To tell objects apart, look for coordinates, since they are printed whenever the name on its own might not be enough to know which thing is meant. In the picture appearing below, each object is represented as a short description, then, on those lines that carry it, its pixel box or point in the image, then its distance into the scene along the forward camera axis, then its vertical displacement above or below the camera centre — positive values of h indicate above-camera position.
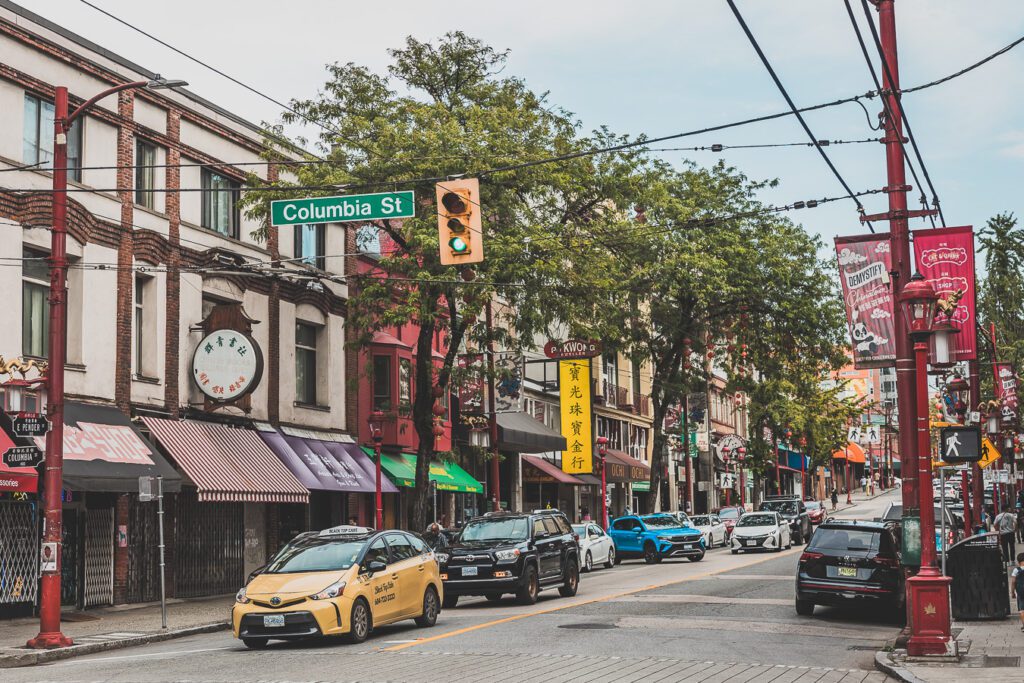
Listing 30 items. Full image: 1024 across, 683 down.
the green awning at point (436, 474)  34.56 +0.08
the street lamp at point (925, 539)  14.64 -0.88
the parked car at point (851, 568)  19.70 -1.60
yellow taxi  16.41 -1.52
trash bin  19.39 -1.81
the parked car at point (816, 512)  59.75 -2.13
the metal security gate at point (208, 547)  27.58 -1.49
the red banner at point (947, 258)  18.38 +3.06
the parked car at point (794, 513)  50.22 -1.86
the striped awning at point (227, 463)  25.88 +0.40
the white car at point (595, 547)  36.50 -2.19
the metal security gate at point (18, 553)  22.56 -1.22
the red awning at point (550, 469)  47.88 +0.20
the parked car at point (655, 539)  40.31 -2.20
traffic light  15.80 +3.22
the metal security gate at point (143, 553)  25.91 -1.46
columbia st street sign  16.94 +3.72
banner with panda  17.52 +2.31
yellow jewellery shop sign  48.59 +2.22
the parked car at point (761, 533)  44.09 -2.24
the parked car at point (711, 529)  49.81 -2.35
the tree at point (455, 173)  27.45 +6.60
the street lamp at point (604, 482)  45.75 -0.34
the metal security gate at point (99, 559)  24.77 -1.50
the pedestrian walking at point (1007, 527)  31.09 -1.61
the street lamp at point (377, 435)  29.92 +1.06
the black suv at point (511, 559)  22.81 -1.56
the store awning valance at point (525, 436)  41.78 +1.35
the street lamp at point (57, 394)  18.11 +1.35
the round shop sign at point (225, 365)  27.56 +2.57
